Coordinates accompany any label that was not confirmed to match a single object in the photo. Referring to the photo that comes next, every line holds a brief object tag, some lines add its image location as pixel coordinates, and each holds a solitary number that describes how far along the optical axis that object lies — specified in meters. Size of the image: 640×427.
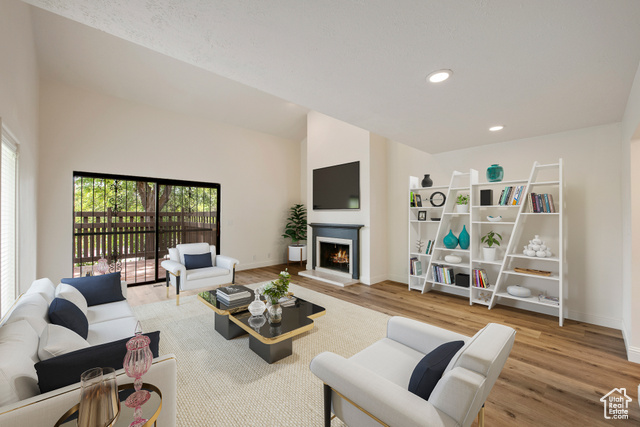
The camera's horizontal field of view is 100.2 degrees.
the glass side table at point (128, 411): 1.00
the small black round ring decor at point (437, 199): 4.43
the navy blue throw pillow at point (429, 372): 1.20
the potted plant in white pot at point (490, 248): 3.67
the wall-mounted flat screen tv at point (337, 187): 5.12
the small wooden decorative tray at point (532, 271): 3.29
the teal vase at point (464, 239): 3.99
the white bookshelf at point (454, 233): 4.11
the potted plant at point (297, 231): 6.51
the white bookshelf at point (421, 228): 4.50
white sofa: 1.00
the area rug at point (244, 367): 1.75
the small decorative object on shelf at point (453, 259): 4.04
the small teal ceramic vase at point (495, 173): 3.64
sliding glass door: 4.39
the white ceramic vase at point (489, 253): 3.66
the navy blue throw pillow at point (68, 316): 1.80
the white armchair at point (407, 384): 1.02
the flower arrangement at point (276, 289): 2.54
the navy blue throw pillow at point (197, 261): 4.17
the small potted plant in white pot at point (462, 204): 3.99
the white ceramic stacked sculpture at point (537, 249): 3.26
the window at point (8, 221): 2.17
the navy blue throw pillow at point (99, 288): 2.65
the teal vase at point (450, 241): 4.08
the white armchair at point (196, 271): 3.77
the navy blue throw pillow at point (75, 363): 1.13
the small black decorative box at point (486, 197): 3.71
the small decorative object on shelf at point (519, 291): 3.39
